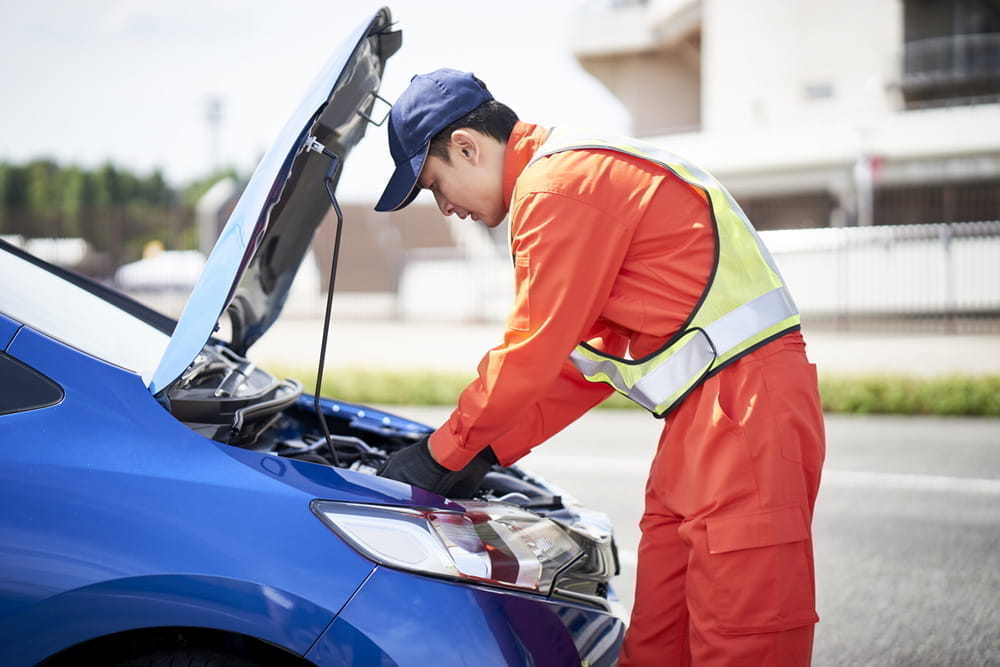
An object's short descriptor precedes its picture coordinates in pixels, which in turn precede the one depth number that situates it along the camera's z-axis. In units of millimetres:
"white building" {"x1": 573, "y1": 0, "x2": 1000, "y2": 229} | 23453
